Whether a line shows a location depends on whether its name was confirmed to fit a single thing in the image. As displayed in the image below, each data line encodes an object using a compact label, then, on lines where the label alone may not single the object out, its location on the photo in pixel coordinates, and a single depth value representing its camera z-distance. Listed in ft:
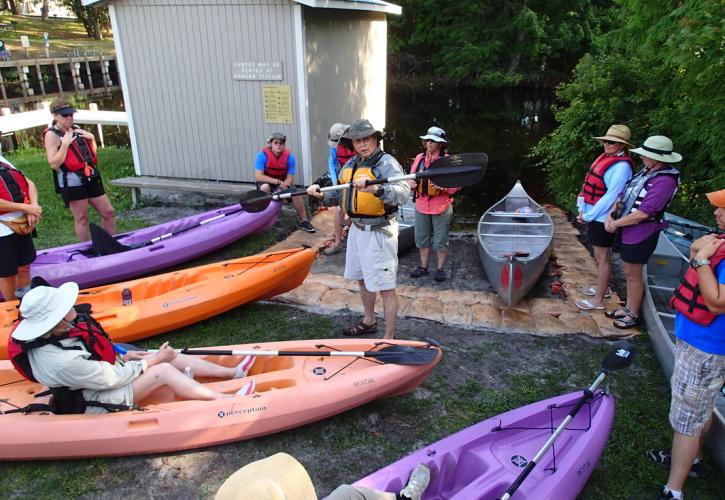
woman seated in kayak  9.20
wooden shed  23.41
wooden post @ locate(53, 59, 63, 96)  73.46
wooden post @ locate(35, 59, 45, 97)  69.92
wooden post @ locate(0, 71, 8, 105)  64.03
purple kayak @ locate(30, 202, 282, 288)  16.70
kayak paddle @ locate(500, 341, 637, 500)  9.70
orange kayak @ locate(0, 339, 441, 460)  9.95
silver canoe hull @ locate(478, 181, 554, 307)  16.02
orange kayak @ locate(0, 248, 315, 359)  14.03
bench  25.16
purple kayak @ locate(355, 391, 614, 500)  8.48
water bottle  15.01
